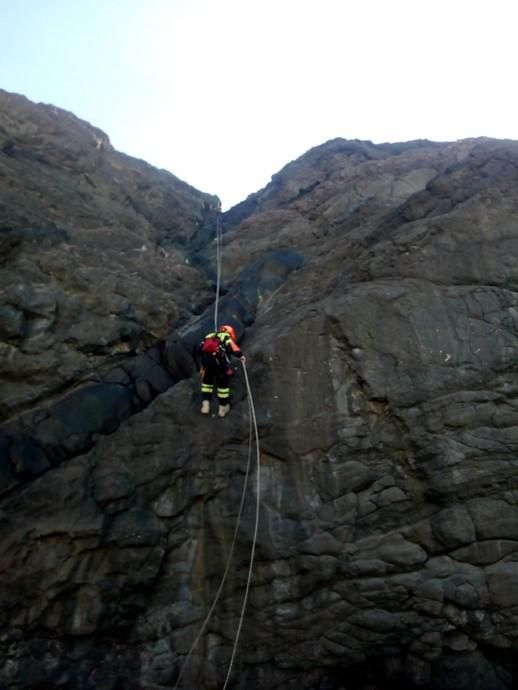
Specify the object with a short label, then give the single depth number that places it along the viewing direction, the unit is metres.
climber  8.02
